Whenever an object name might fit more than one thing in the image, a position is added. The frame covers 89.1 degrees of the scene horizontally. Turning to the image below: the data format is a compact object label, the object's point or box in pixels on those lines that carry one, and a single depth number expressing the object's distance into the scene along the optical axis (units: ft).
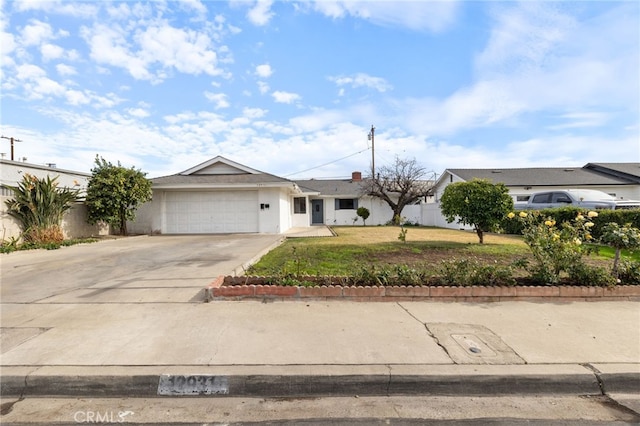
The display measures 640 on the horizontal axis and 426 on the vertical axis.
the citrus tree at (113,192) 47.14
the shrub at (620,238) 16.70
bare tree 78.95
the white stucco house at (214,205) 53.52
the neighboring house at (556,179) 71.05
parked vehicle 41.65
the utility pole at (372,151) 89.29
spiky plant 38.14
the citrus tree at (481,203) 32.04
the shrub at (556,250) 17.22
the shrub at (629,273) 17.70
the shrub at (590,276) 16.78
